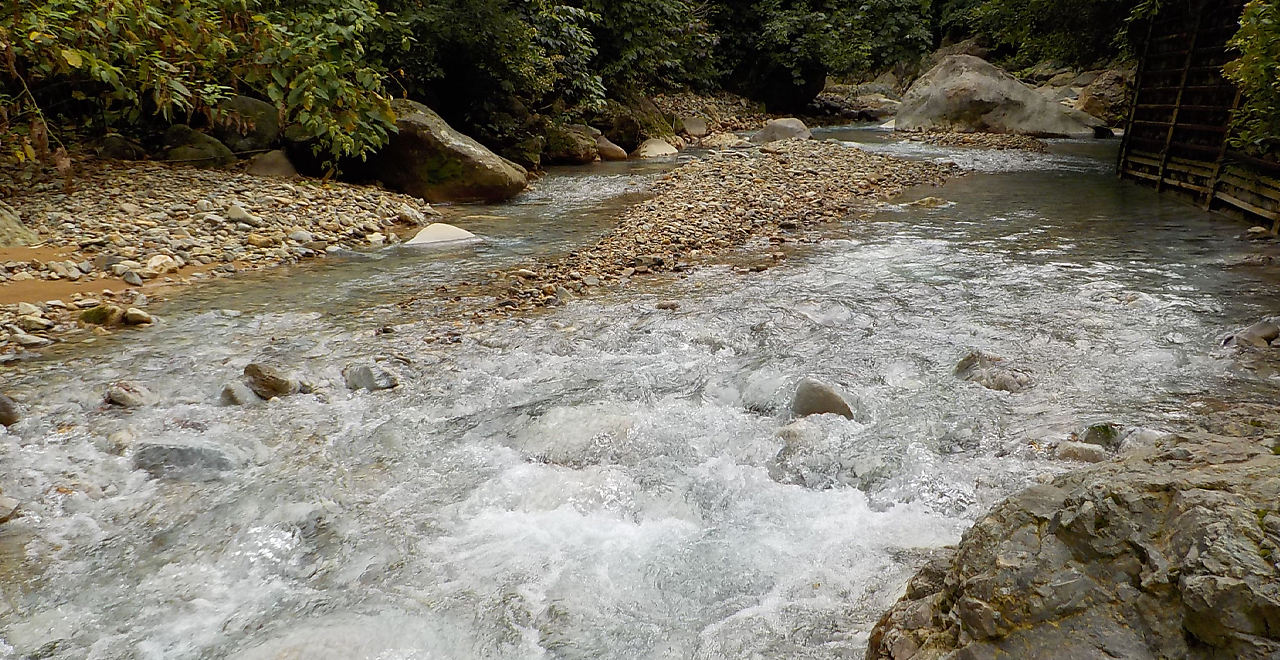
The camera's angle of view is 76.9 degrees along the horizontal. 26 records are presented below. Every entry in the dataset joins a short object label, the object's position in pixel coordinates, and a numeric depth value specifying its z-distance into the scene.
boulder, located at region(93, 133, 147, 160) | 8.55
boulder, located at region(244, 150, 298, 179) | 9.07
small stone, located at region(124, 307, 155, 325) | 4.95
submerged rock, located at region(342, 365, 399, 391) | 4.21
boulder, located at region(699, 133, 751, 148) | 16.94
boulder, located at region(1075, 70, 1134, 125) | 20.09
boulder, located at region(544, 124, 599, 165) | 13.77
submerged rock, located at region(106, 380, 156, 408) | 3.87
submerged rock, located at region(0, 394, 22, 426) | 3.61
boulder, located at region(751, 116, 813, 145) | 17.23
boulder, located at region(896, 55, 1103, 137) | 18.56
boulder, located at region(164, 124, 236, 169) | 8.82
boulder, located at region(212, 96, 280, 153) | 9.40
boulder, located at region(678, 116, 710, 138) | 19.27
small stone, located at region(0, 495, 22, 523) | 2.95
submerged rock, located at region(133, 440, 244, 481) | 3.34
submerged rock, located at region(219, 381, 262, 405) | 3.97
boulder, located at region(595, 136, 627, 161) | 14.77
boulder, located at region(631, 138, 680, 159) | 15.44
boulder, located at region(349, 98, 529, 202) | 9.56
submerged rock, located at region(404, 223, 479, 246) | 7.65
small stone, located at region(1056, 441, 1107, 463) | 3.23
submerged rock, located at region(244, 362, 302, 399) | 4.06
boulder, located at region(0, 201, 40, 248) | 6.09
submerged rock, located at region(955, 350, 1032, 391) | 4.07
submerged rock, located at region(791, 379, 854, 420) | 3.84
